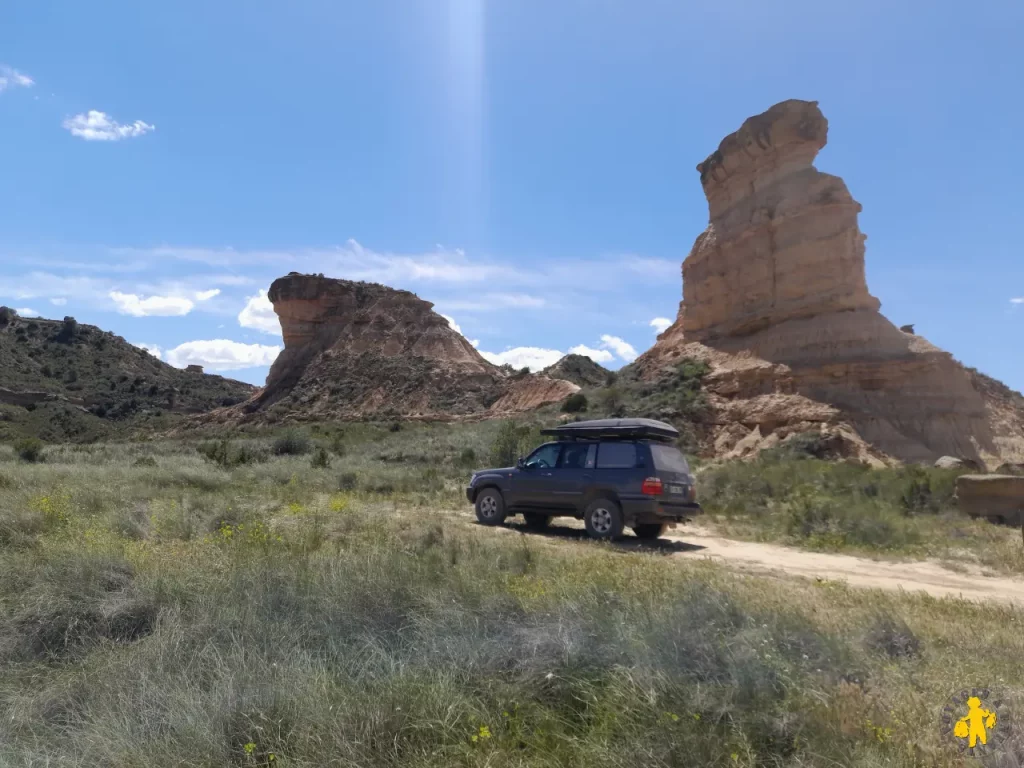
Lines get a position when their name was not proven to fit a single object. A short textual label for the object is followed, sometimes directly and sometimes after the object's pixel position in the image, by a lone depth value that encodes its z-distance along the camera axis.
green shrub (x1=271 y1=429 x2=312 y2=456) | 31.84
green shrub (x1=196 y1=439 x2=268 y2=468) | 25.10
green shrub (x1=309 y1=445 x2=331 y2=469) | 24.28
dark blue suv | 11.73
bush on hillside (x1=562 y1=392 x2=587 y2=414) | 40.06
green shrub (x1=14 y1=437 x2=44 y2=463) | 23.41
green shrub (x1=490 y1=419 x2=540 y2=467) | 23.88
